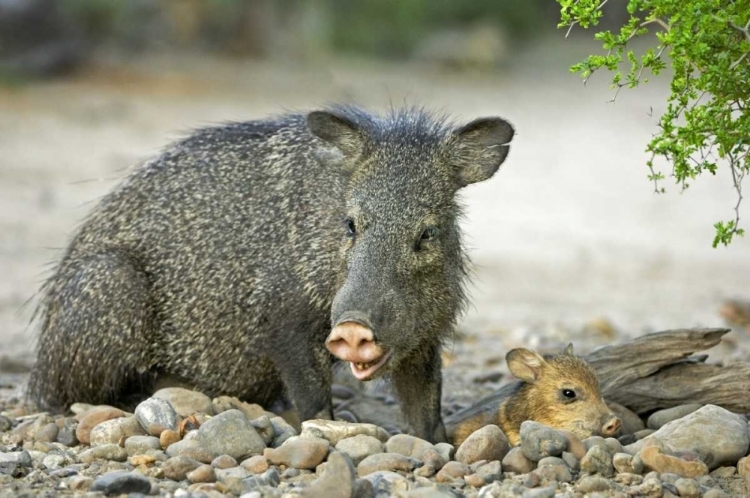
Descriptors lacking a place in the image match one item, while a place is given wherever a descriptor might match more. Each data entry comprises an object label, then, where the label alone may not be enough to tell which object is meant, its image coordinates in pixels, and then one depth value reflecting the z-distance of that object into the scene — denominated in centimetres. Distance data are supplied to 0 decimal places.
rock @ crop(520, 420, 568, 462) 973
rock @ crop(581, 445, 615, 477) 957
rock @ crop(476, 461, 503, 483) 944
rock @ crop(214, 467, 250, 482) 912
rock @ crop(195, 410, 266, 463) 980
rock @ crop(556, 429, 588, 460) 988
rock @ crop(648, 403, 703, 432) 1148
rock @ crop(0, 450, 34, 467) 970
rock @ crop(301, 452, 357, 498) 844
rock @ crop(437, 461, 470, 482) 946
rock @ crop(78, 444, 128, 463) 996
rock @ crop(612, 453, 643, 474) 952
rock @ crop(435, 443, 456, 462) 1002
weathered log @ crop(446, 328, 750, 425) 1157
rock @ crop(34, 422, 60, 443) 1093
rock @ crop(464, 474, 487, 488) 926
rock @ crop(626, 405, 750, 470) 996
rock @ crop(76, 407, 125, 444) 1077
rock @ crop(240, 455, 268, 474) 945
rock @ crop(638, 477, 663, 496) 910
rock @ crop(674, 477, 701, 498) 915
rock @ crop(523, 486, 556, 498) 877
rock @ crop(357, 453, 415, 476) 953
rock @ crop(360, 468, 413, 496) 896
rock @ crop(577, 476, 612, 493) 916
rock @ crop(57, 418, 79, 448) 1087
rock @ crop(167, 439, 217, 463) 972
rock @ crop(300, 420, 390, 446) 1020
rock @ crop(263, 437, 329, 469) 954
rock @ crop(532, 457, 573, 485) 937
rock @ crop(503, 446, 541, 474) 970
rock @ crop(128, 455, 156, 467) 968
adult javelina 1085
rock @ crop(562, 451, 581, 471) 966
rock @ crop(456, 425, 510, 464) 991
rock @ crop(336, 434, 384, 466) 985
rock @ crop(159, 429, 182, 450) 1011
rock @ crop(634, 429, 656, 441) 1106
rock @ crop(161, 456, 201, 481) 929
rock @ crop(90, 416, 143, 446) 1041
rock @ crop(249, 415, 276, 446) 1025
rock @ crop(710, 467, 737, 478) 989
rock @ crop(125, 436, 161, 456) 1001
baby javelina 1084
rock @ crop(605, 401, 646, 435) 1160
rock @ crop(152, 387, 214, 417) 1127
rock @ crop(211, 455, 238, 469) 952
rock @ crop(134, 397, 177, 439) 1037
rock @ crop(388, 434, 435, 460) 1003
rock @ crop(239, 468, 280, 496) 896
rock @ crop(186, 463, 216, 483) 914
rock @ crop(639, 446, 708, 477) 957
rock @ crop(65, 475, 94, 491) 895
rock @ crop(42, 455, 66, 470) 985
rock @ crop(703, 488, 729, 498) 901
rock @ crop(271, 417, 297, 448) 1037
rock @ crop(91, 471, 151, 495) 868
